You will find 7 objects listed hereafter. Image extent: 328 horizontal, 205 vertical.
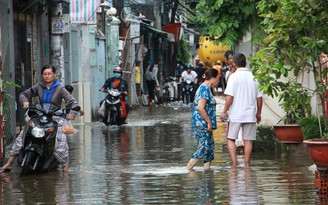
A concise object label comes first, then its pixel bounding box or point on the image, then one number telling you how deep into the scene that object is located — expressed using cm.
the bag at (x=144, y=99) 4323
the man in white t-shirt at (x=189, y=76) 4525
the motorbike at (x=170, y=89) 4875
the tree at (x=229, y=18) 1966
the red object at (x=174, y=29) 5118
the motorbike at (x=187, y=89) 4459
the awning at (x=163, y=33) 4538
